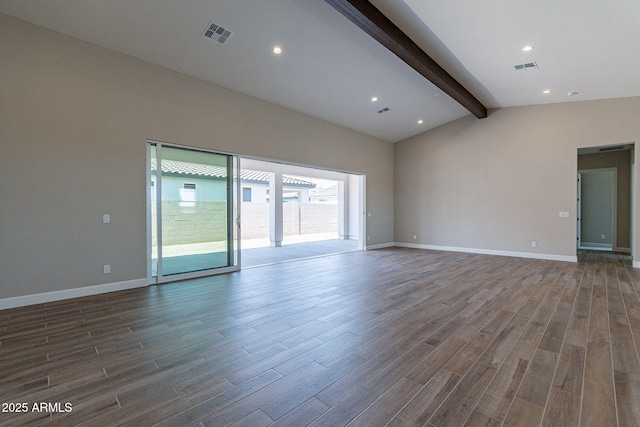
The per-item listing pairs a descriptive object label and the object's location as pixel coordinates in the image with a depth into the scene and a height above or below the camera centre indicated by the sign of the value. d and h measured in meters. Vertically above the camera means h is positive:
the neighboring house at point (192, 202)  4.72 +0.22
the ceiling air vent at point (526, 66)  4.88 +2.52
